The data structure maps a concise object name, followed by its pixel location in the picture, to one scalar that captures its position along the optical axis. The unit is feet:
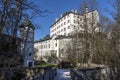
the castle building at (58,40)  83.36
